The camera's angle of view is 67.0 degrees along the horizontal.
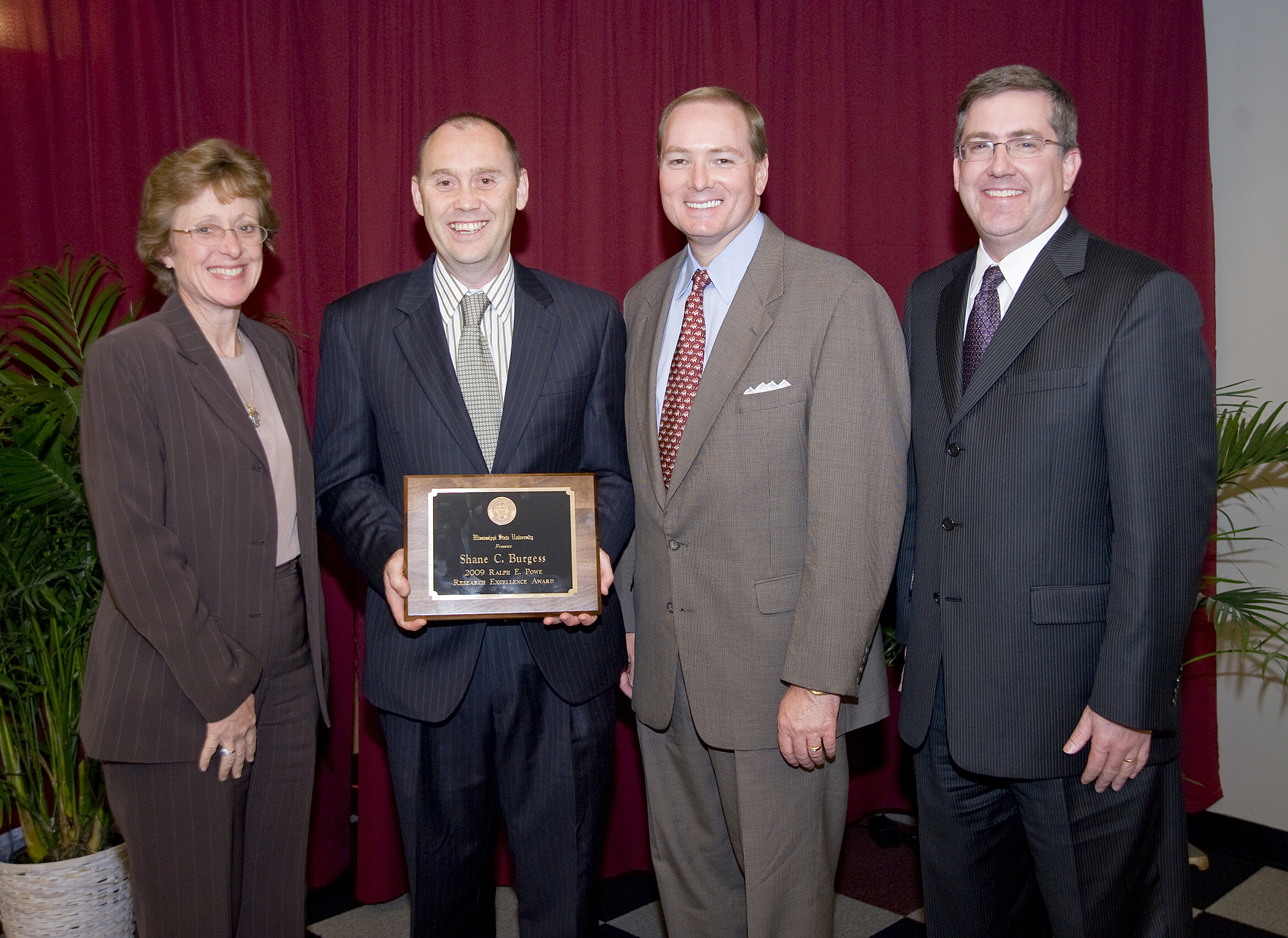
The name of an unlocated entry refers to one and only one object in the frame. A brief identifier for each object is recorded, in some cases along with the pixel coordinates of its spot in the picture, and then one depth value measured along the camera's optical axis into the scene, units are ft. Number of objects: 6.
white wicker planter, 8.73
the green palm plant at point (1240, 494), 10.11
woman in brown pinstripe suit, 6.62
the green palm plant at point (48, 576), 8.45
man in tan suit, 6.75
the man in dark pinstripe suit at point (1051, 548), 6.22
